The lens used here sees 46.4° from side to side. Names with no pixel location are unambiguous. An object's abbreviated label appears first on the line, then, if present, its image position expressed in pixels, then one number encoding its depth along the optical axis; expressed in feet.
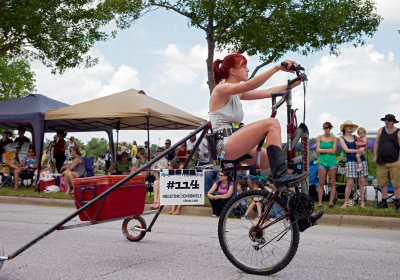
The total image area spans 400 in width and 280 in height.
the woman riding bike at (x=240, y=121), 13.50
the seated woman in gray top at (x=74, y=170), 45.60
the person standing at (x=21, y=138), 53.06
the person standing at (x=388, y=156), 32.37
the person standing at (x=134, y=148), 83.34
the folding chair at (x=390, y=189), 38.77
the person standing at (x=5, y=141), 53.28
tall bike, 13.58
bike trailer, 15.99
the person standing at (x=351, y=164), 33.76
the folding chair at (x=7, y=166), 51.67
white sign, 15.89
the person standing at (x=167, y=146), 51.18
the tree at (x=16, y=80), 166.71
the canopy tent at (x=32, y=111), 47.47
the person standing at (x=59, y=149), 53.11
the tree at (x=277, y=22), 60.34
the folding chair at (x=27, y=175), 51.29
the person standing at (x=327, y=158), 34.35
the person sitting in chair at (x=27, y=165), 50.44
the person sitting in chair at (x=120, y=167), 47.98
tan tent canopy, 42.57
